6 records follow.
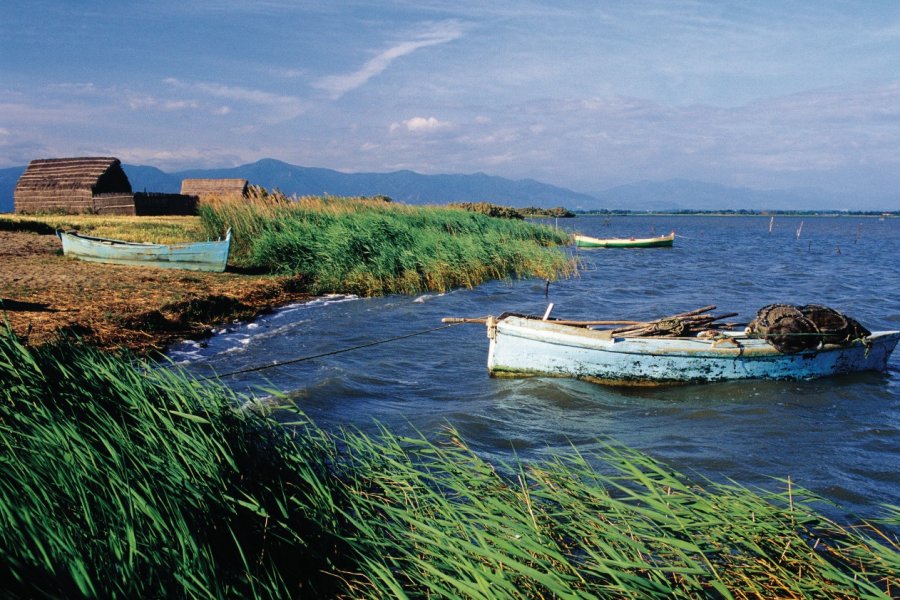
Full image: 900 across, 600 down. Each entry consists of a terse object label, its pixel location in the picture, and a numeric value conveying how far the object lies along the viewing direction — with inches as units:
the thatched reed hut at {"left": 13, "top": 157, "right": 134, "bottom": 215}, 1186.0
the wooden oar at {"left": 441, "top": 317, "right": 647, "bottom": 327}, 343.6
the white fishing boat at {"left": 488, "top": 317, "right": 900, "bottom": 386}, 327.9
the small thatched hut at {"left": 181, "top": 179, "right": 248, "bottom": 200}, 1304.5
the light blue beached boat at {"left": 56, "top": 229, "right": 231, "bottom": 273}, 572.1
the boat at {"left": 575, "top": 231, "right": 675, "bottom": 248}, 1450.5
